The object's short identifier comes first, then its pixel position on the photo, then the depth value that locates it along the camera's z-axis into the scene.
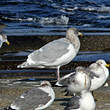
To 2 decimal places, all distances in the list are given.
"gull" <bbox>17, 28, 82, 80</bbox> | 22.47
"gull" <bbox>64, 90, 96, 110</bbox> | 15.68
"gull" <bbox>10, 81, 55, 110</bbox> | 15.67
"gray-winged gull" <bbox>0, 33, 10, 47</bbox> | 27.95
